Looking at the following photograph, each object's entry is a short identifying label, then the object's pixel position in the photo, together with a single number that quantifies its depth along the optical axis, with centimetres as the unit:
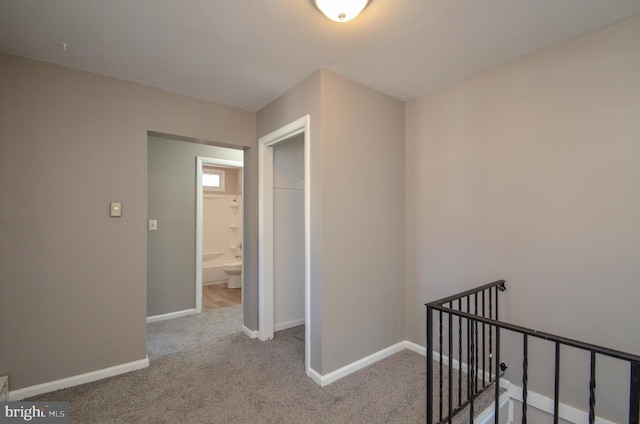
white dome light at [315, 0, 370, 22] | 146
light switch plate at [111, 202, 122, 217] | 226
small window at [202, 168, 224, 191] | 588
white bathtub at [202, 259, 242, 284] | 540
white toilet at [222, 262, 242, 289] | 507
